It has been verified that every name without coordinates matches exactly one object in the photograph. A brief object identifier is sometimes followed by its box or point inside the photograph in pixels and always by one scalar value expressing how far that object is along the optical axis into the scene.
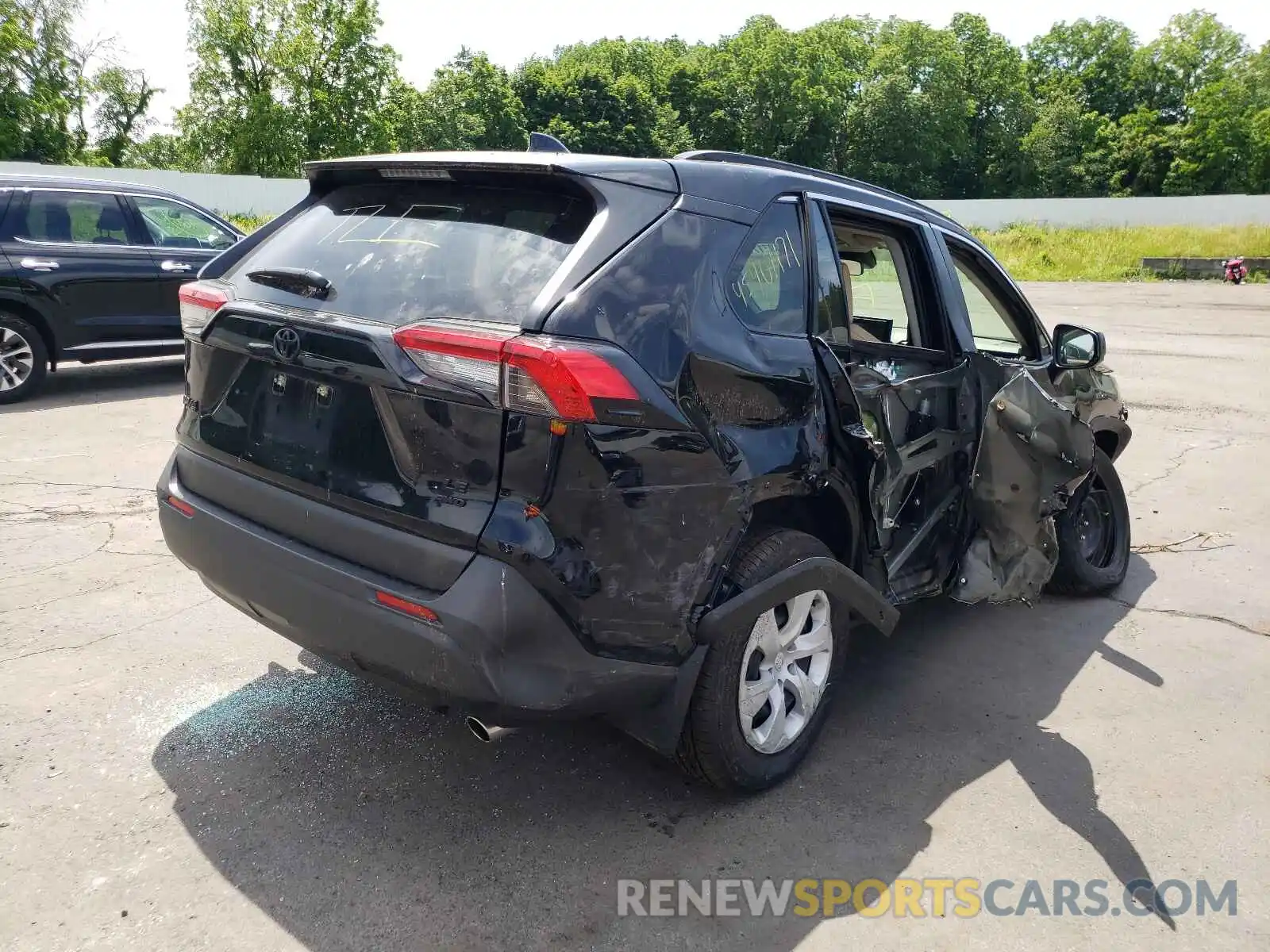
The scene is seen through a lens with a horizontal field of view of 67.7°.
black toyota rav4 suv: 2.25
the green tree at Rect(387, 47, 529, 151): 65.38
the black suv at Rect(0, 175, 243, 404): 7.95
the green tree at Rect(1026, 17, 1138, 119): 81.42
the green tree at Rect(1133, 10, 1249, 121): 77.81
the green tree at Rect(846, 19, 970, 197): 73.38
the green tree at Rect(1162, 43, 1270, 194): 66.50
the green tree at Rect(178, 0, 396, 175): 54.53
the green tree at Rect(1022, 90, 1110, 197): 71.69
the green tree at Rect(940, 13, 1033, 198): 75.44
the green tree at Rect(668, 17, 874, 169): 74.62
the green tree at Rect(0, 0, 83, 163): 44.75
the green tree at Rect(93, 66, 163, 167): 52.38
